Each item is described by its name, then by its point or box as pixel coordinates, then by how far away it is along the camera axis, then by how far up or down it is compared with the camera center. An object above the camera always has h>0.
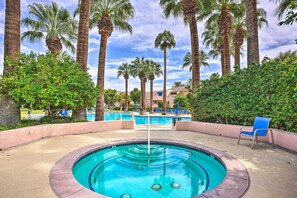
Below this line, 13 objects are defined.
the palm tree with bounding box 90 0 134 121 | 10.86 +6.98
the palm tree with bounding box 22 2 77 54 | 14.41 +7.39
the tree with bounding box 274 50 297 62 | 23.14 +7.47
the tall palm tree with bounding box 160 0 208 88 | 10.75 +5.22
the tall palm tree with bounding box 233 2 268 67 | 15.80 +7.75
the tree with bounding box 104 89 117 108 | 47.89 +2.53
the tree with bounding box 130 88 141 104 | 50.00 +2.79
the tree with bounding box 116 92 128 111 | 50.64 +2.34
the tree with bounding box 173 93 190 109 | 32.98 +1.13
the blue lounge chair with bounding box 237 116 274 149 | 5.30 -0.75
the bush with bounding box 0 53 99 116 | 6.38 +0.90
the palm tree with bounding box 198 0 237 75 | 13.37 +7.16
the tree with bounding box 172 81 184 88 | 63.12 +8.02
